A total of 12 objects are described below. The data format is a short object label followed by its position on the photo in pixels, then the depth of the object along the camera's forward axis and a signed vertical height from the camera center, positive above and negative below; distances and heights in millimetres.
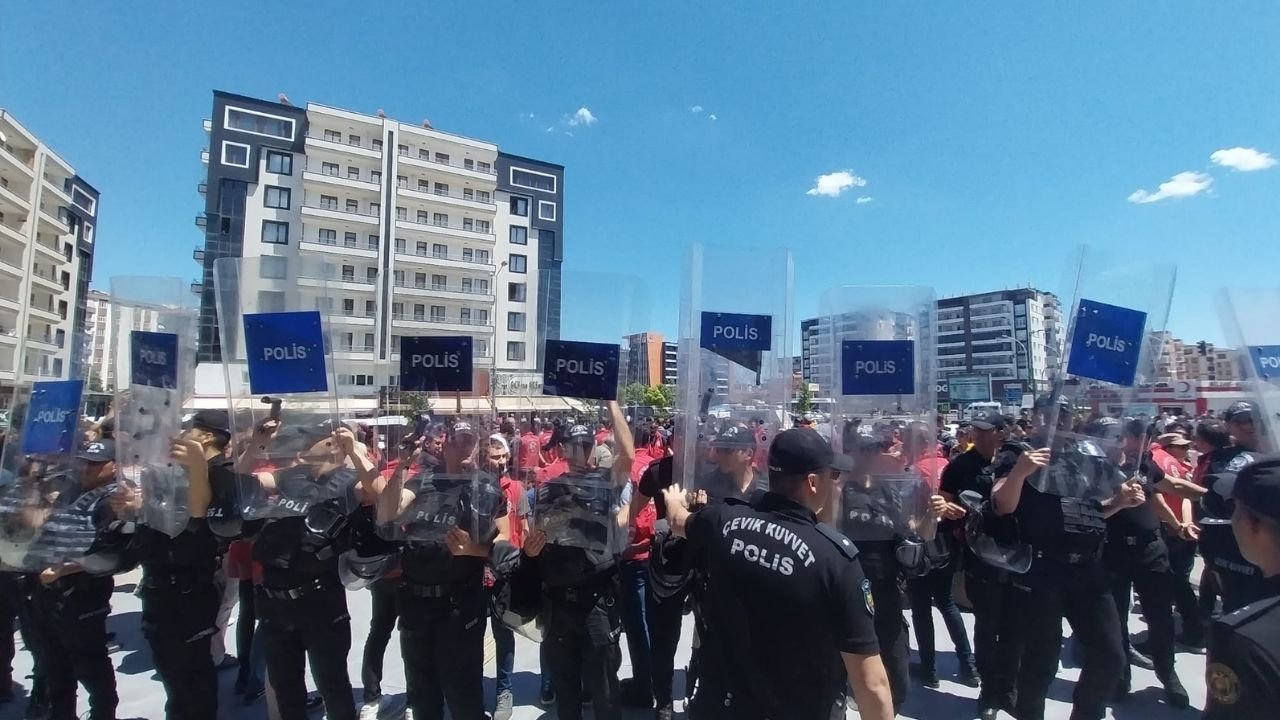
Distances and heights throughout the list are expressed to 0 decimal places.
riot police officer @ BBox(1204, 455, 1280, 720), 1241 -496
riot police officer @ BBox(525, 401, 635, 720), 2922 -942
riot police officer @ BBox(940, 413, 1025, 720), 3465 -1276
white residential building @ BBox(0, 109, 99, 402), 31547 +7834
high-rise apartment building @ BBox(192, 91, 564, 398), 35031 +10896
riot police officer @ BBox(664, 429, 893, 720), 1820 -654
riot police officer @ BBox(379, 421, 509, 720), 2924 -931
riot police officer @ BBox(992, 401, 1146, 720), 3156 -822
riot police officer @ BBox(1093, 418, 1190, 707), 3840 -1088
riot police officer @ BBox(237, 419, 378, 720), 2957 -886
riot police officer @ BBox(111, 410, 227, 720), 3088 -1108
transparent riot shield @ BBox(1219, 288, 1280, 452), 3088 +132
